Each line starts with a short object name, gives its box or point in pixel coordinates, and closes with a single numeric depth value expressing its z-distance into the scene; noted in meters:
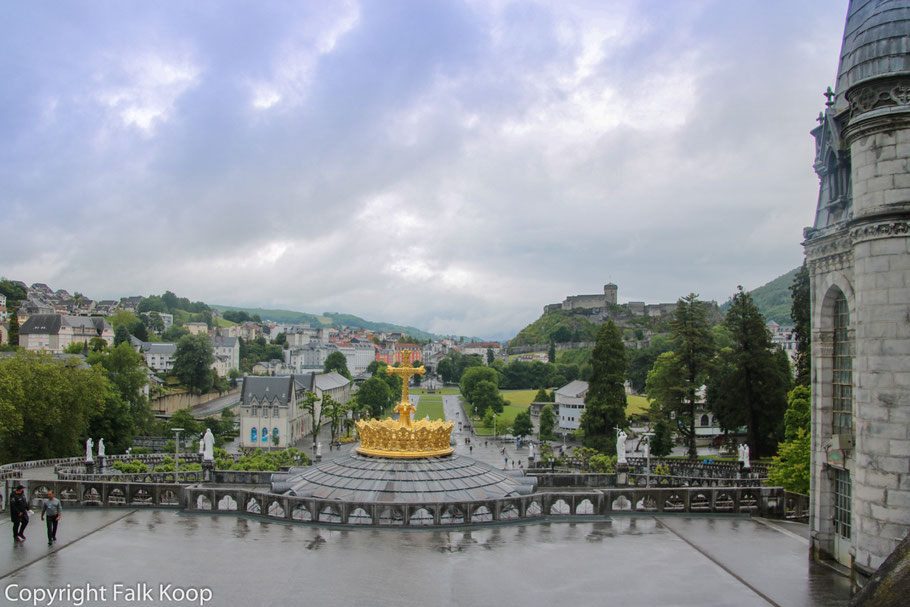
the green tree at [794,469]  31.55
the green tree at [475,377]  139.00
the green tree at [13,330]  123.74
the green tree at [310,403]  79.81
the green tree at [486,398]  116.50
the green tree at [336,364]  166.75
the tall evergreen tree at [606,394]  58.31
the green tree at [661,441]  61.16
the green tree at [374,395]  104.50
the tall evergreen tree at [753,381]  53.62
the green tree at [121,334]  149.12
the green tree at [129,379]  69.94
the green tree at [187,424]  74.50
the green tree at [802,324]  53.32
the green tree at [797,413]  43.81
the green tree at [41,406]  44.59
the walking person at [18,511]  17.33
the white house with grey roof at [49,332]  132.00
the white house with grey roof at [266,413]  82.31
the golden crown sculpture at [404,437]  22.72
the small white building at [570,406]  99.62
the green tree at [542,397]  125.53
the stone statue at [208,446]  31.33
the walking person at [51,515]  17.38
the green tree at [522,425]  95.62
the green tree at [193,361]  121.50
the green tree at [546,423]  93.94
